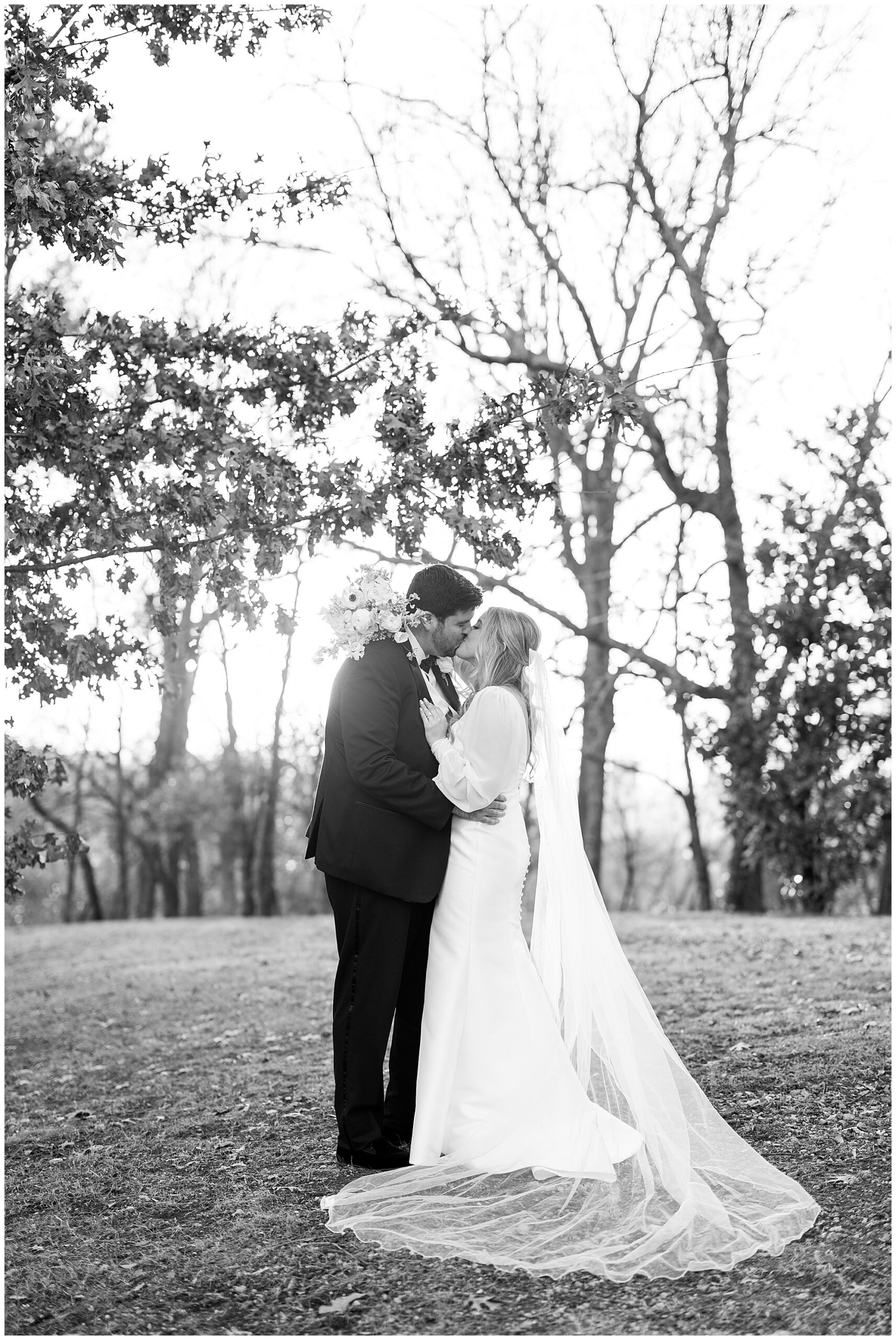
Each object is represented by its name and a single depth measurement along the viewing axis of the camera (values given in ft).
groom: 15.57
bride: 13.03
